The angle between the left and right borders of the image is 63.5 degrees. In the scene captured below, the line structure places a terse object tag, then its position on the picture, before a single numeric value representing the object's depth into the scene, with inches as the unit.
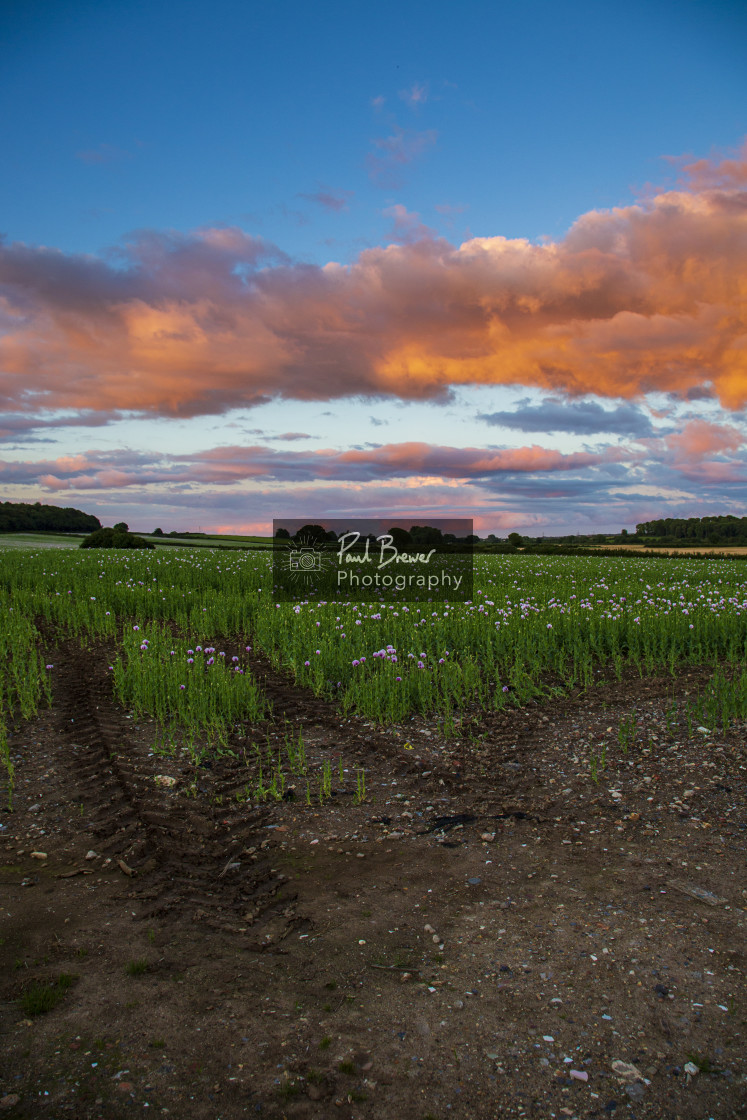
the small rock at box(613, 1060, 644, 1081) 110.0
